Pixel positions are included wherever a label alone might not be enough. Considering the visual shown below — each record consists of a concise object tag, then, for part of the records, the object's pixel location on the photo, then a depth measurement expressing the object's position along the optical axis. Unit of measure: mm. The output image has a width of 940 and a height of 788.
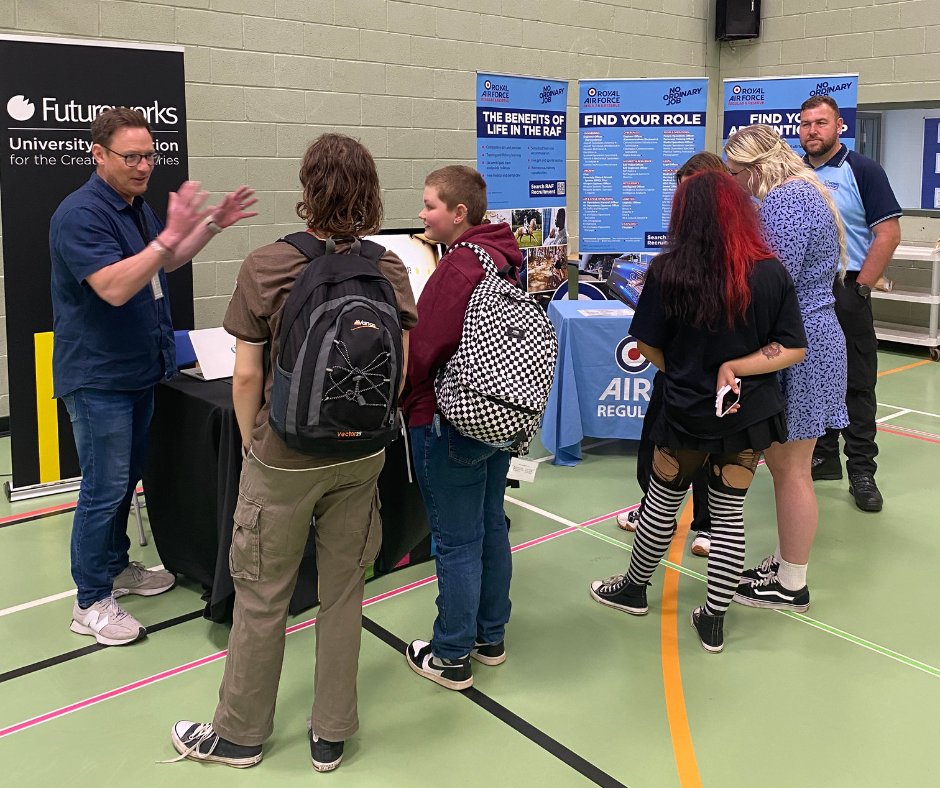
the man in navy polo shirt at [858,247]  3729
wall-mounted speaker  7578
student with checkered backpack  2133
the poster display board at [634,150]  5340
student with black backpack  1792
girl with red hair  2289
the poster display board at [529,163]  5234
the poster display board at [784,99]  5629
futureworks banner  3617
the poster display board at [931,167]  6910
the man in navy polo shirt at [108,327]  2414
